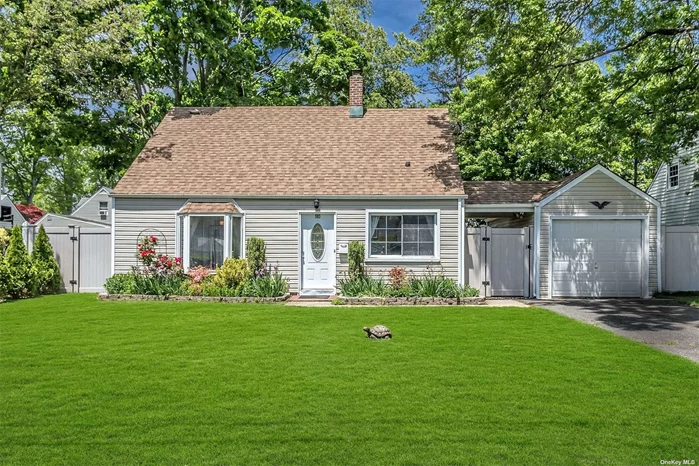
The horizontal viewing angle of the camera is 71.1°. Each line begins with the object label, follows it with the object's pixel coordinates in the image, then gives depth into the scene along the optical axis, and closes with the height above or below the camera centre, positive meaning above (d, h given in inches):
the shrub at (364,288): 487.2 -39.0
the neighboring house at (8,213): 1354.9 +103.6
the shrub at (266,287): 484.7 -38.0
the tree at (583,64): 490.6 +201.5
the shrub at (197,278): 493.3 -30.0
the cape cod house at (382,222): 534.6 +29.9
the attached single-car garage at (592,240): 537.3 +10.3
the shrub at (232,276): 495.5 -27.3
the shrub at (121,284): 501.0 -36.4
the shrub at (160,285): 492.1 -36.6
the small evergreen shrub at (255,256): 517.0 -7.4
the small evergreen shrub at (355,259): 515.8 -10.4
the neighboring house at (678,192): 725.3 +92.0
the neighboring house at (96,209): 1467.8 +120.9
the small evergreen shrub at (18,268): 504.4 -19.6
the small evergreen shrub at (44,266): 537.3 -19.1
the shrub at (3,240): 532.7 +9.9
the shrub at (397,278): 502.8 -29.9
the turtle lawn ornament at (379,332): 301.1 -51.6
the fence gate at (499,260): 551.5 -12.2
